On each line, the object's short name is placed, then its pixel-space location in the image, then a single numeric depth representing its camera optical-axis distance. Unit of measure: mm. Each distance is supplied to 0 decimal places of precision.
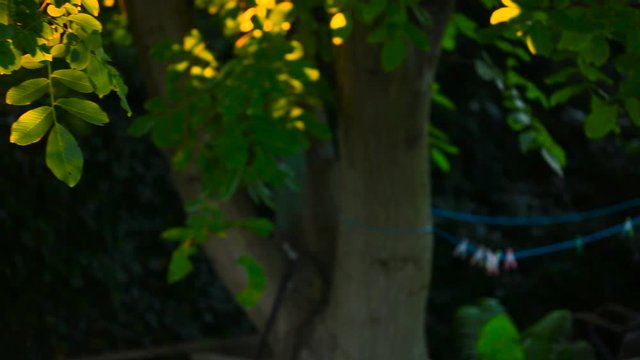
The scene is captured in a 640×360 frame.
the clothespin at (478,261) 7569
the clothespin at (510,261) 6320
